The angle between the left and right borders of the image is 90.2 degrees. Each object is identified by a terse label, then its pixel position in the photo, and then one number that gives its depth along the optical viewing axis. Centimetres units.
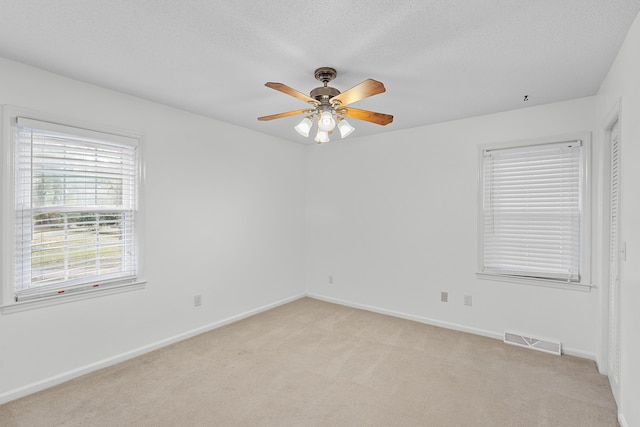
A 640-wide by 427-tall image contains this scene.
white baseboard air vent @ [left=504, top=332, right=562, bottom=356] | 308
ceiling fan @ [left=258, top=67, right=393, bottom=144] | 215
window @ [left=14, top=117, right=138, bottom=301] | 240
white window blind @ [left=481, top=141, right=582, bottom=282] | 307
